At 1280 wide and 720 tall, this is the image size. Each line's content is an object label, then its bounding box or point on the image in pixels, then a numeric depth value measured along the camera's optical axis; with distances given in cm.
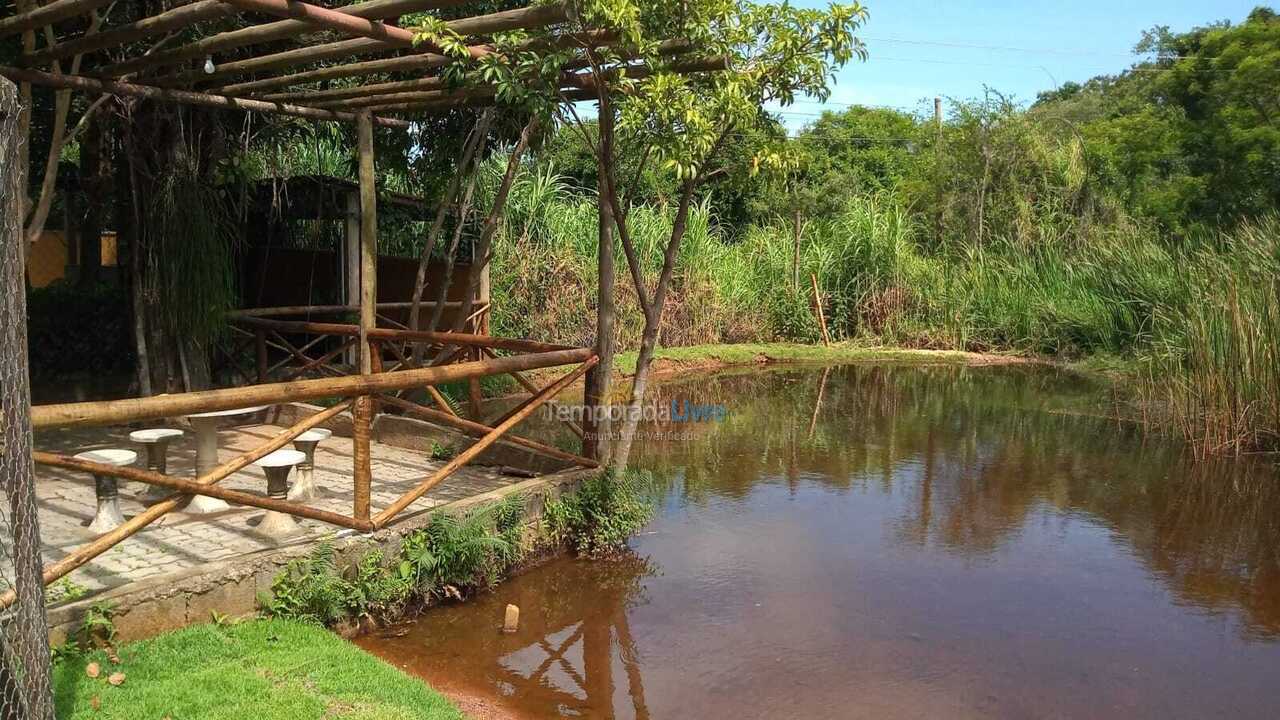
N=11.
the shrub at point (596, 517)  592
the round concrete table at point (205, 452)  529
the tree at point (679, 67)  500
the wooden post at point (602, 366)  633
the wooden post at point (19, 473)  245
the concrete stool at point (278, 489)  492
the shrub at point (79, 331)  877
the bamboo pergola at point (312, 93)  402
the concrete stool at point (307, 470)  550
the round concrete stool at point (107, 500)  466
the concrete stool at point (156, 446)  529
